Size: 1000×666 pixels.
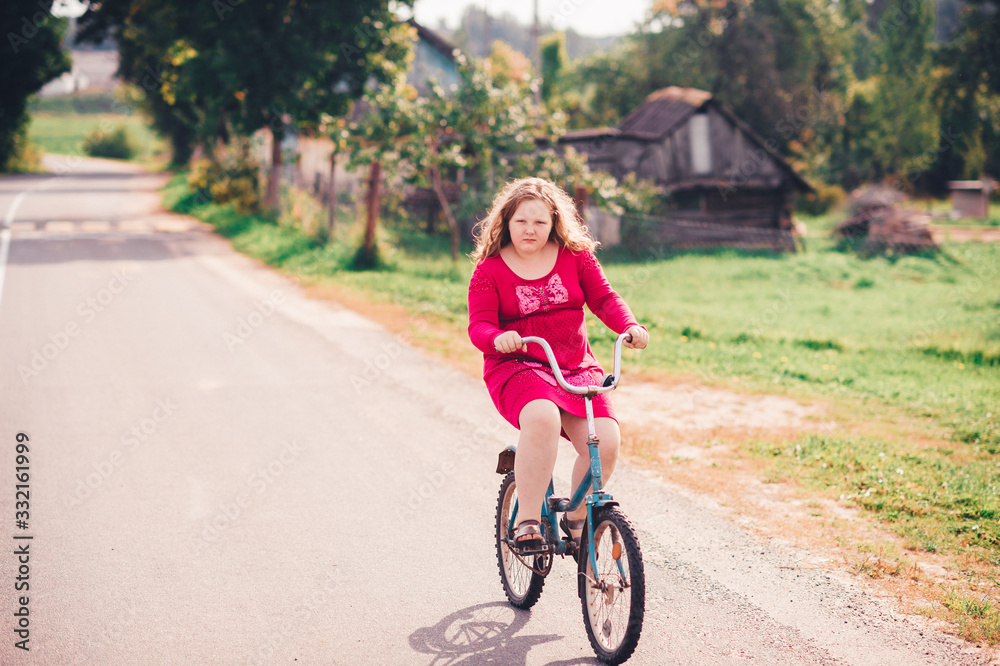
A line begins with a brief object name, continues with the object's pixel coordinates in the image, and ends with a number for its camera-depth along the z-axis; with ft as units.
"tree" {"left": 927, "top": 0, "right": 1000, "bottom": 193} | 117.60
